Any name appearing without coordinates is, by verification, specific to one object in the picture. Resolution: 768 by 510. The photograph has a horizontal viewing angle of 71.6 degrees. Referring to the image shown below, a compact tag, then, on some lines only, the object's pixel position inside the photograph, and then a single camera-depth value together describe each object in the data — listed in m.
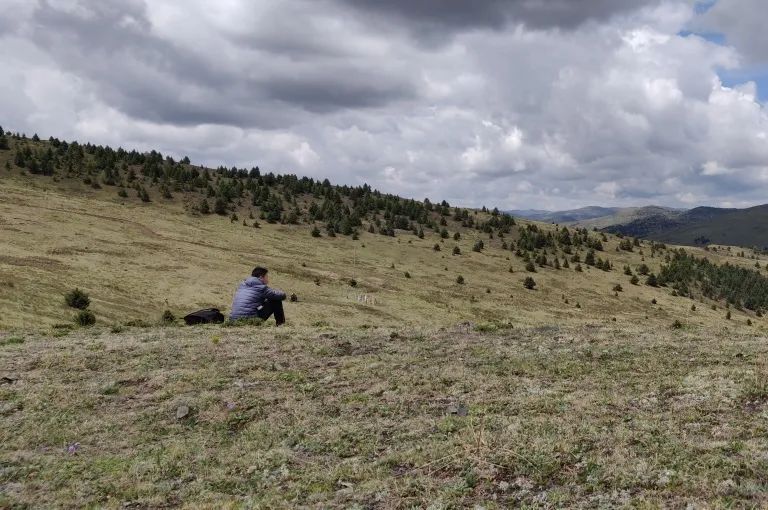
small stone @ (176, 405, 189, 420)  11.14
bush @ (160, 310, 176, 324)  24.03
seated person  21.45
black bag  22.34
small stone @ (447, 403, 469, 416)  10.11
